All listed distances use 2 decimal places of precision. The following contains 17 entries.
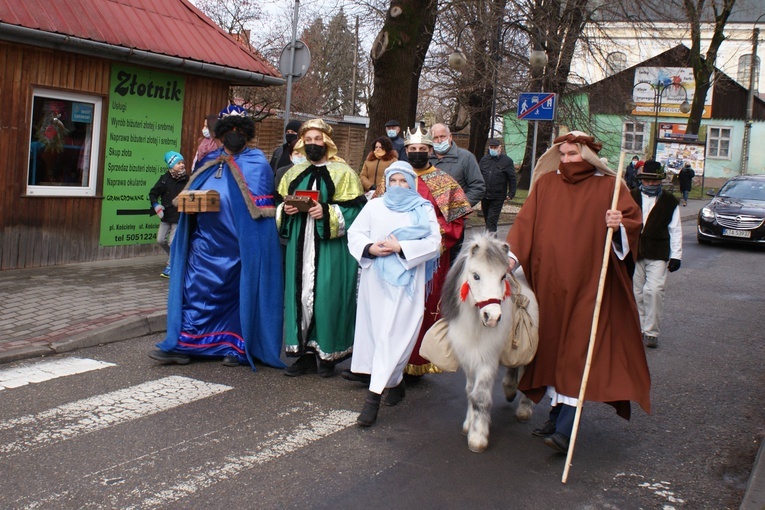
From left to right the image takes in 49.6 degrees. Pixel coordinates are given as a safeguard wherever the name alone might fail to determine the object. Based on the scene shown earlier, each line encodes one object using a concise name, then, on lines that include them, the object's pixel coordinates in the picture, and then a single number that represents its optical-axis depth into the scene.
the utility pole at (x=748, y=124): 44.38
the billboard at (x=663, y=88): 45.62
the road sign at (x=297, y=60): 11.87
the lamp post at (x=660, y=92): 38.04
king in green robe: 6.87
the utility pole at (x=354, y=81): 47.07
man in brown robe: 5.23
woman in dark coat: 34.41
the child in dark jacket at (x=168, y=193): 11.14
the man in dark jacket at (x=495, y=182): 16.34
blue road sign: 15.59
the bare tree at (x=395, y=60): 13.88
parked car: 19.47
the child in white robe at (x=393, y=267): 5.83
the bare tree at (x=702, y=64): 37.69
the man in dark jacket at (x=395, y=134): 10.91
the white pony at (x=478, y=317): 4.99
